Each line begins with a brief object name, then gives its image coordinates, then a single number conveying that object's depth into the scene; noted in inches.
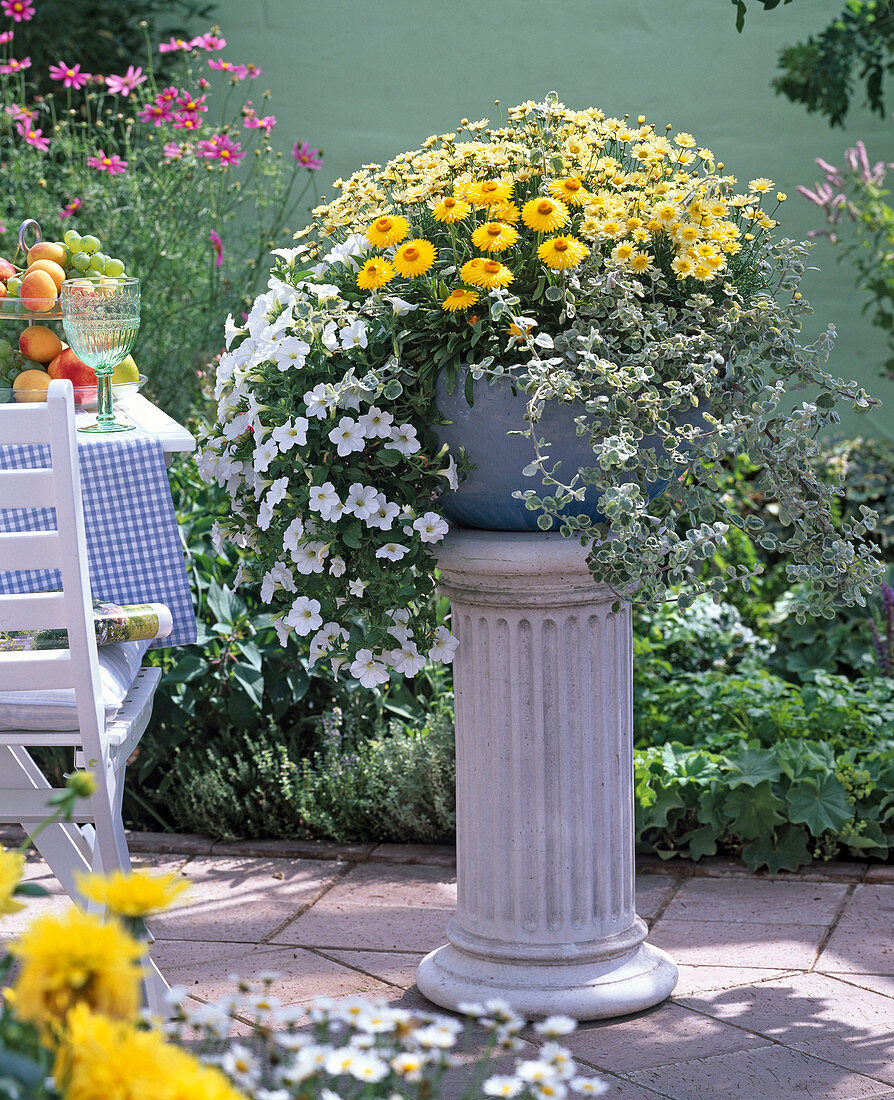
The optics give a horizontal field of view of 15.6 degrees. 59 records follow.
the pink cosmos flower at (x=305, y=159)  241.6
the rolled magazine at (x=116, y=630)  166.4
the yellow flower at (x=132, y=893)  103.8
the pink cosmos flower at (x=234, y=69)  235.9
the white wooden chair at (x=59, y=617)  158.9
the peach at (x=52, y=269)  177.4
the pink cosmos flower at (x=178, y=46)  228.3
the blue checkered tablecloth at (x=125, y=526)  170.8
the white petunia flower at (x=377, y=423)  159.2
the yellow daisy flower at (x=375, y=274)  159.7
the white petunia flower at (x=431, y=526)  160.1
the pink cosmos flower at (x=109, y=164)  228.1
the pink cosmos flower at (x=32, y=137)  231.5
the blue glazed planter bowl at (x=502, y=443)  160.6
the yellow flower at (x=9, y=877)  104.9
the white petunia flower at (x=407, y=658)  162.1
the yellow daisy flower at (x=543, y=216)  158.5
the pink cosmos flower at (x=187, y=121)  229.5
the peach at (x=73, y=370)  177.3
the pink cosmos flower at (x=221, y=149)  229.5
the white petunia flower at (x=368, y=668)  161.8
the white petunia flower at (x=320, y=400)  159.1
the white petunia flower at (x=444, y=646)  163.0
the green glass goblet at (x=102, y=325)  171.8
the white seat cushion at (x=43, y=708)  161.8
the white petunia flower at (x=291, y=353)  160.1
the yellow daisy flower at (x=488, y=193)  159.4
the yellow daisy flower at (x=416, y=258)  159.6
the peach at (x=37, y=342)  176.6
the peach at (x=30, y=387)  175.2
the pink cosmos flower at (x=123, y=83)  235.5
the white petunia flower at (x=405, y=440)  159.6
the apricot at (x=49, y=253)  179.5
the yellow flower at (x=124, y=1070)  94.1
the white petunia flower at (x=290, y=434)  159.0
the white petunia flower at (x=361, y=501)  159.3
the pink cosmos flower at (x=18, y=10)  237.0
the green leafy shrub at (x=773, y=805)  189.2
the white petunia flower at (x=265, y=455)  159.8
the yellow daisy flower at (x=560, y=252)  158.1
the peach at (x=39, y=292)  175.4
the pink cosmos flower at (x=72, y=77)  233.0
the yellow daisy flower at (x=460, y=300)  158.6
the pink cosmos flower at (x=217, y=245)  230.5
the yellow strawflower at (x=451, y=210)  159.2
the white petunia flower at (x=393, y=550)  160.1
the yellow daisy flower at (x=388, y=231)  160.4
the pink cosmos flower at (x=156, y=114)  232.5
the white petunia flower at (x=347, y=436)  158.6
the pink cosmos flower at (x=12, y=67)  230.3
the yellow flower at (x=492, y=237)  158.2
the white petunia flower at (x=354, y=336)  159.8
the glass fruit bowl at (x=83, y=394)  175.3
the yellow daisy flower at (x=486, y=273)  158.1
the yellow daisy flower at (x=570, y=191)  159.8
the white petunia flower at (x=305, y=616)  161.6
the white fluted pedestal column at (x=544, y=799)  166.4
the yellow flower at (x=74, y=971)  98.1
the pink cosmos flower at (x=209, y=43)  239.5
